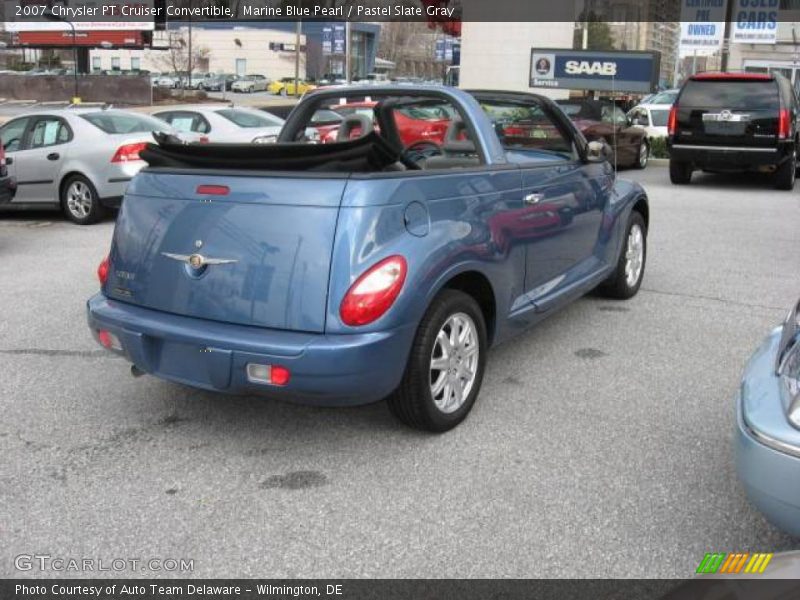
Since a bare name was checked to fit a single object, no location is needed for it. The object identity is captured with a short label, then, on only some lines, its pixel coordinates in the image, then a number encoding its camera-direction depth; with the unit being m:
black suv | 13.23
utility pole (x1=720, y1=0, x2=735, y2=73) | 24.62
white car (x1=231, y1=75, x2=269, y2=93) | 79.94
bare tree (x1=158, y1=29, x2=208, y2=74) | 75.19
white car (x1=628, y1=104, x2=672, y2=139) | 19.98
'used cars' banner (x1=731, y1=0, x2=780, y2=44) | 32.53
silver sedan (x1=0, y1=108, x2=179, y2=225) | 10.66
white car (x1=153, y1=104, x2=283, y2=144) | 13.89
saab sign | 21.53
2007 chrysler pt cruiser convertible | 3.39
